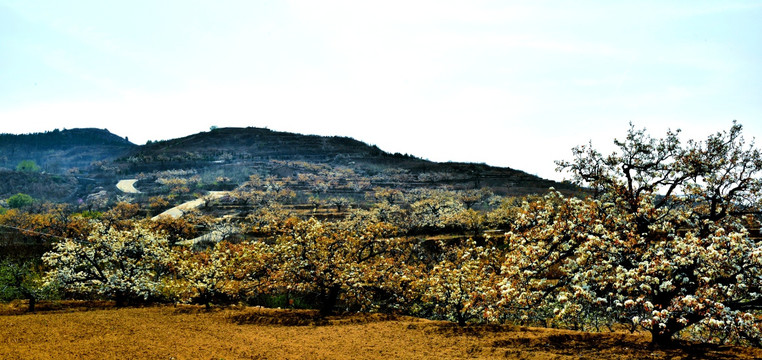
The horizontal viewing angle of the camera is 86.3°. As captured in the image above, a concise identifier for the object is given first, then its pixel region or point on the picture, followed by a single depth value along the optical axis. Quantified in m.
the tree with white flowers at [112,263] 18.28
